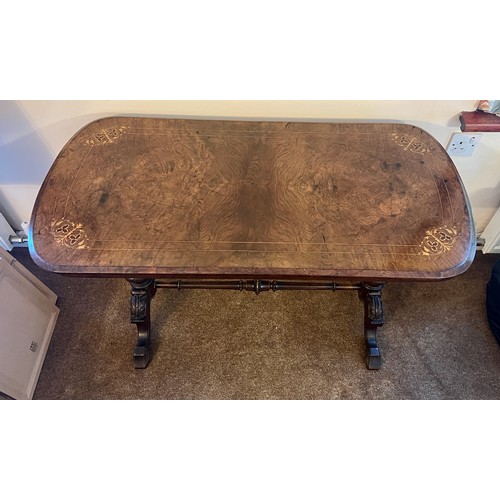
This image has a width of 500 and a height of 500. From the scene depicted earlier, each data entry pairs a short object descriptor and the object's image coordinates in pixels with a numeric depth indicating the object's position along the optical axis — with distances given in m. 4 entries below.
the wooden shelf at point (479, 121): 1.33
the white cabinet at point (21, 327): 1.37
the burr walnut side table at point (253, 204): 0.99
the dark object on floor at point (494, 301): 1.55
